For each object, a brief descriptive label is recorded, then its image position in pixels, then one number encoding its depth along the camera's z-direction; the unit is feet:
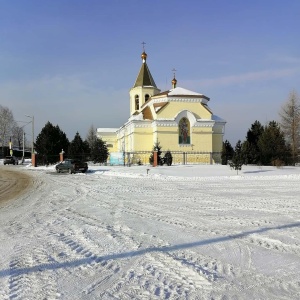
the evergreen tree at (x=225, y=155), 138.72
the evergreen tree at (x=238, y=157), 94.94
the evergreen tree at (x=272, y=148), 132.05
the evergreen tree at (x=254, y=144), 97.71
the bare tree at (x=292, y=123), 158.10
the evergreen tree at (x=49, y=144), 166.76
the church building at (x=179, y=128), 155.84
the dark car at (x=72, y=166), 108.78
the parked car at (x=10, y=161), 197.79
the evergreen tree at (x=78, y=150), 155.85
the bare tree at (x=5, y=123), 285.23
